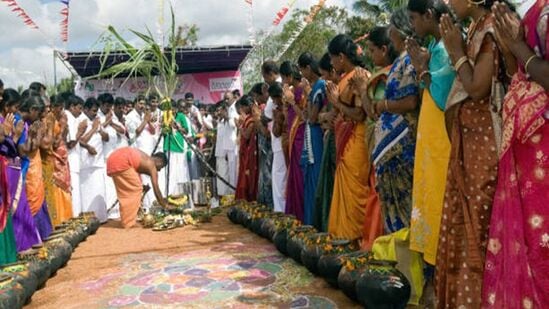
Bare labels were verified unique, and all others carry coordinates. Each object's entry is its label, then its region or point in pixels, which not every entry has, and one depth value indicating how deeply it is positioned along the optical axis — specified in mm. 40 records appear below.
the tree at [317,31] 25078
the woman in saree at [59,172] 7238
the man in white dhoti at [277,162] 7172
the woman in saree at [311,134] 5691
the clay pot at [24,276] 4273
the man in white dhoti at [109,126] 9453
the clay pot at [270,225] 6109
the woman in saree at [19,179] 5273
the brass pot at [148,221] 8320
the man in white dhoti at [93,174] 8875
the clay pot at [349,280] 3785
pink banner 16797
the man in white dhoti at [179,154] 11195
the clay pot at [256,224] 6696
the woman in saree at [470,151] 2725
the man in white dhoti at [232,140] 10625
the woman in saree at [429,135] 3244
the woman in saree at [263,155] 8070
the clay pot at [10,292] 3914
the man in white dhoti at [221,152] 10797
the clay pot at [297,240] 4980
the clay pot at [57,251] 5293
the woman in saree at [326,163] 5430
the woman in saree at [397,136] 3740
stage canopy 15398
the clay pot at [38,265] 4785
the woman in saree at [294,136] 6395
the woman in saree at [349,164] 4828
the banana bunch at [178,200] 8648
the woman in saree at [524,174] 2258
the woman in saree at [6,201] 4852
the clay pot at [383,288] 3436
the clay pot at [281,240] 5480
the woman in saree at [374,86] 4309
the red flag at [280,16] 10820
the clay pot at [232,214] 7959
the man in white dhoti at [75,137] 8492
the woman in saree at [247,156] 8617
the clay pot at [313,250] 4578
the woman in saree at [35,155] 5855
